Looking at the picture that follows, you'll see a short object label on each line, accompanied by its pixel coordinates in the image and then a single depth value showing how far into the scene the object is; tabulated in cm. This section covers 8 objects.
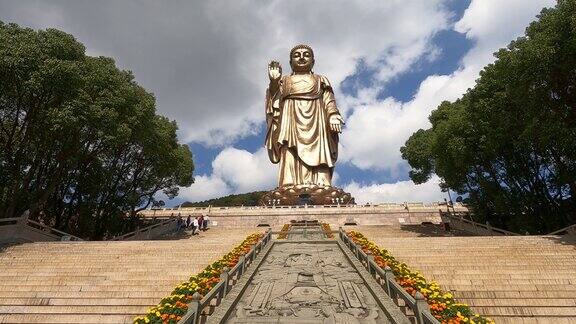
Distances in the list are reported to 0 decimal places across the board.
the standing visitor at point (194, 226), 2029
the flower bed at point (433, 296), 563
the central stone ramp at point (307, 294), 577
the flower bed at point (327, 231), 1258
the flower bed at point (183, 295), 589
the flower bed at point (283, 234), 1279
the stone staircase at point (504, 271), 701
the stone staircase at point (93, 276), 745
